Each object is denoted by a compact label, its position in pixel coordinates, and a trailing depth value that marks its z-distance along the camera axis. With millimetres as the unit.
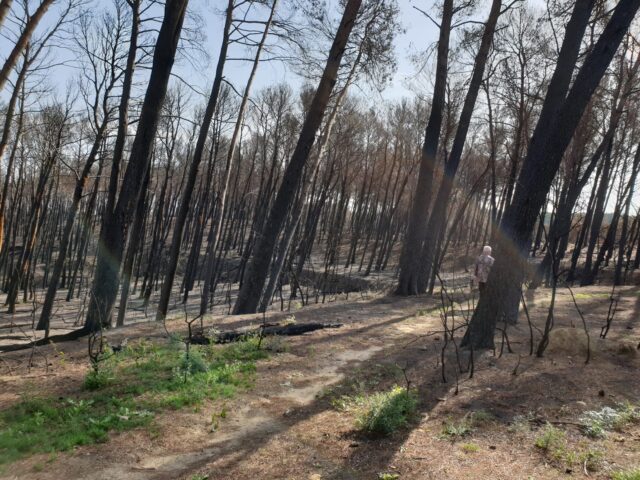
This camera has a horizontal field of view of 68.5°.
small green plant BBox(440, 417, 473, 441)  3996
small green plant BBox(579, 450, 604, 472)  3344
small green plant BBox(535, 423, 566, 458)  3561
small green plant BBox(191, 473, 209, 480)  3373
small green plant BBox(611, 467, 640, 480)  2986
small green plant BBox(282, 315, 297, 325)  8236
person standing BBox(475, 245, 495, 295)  9930
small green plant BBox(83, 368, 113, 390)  4977
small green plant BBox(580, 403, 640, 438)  3939
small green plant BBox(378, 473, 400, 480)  3331
